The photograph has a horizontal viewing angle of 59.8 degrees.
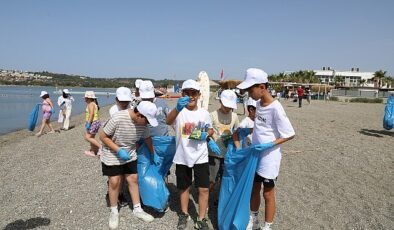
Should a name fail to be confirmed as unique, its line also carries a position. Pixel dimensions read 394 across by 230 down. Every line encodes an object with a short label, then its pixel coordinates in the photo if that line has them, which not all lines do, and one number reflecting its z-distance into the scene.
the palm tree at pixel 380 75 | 81.26
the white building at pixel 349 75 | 105.81
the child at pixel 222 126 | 4.24
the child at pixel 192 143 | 3.78
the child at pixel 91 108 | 6.87
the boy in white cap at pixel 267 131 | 3.37
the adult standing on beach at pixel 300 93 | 27.03
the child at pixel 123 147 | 3.82
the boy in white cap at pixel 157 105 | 4.32
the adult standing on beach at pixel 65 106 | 12.82
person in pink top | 11.95
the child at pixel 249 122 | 4.28
